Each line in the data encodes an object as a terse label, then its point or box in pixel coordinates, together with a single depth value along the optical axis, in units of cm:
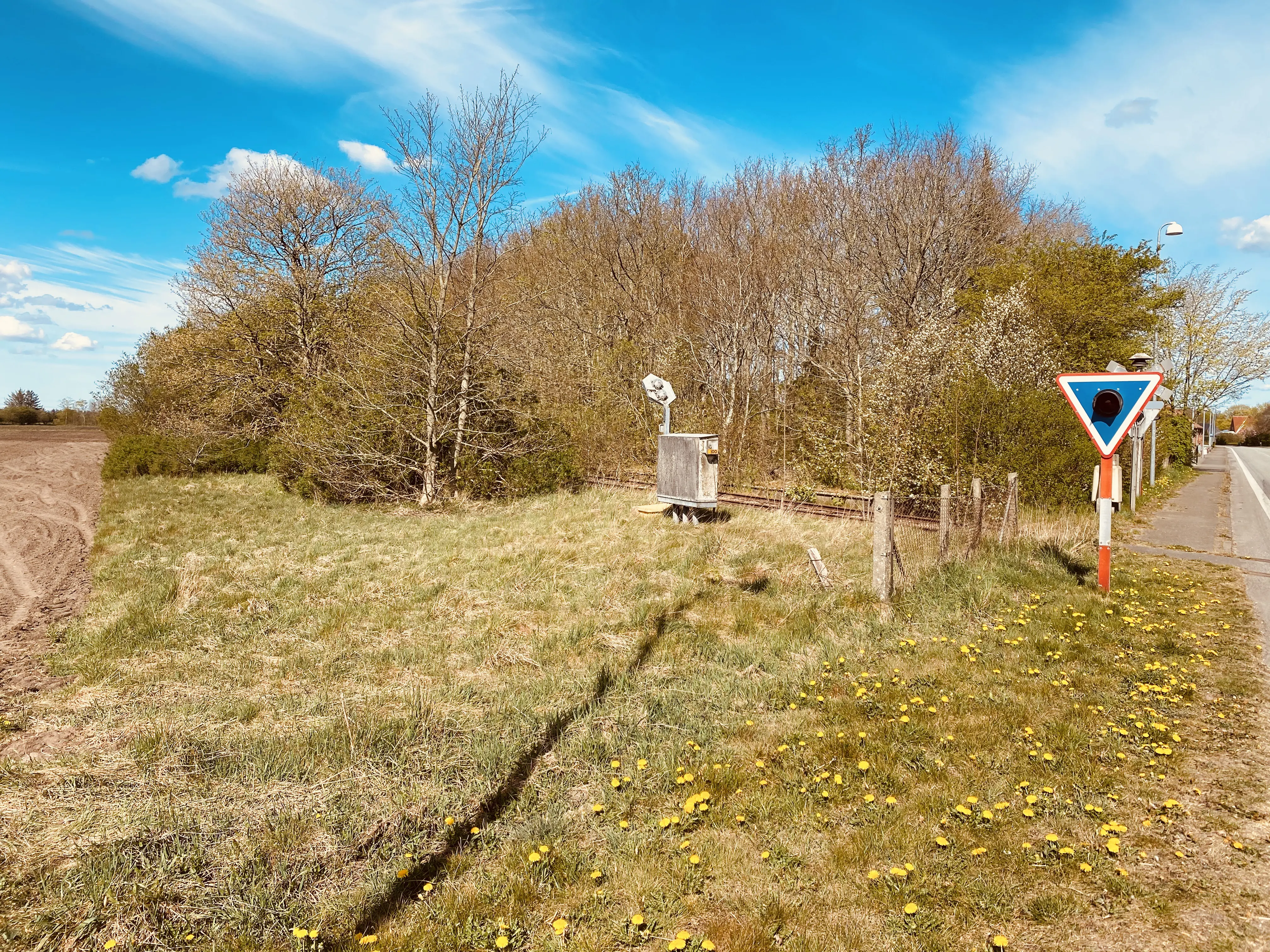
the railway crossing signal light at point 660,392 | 1417
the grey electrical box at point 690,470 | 1261
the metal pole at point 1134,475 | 1421
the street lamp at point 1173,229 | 1822
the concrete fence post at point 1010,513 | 973
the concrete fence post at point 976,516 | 910
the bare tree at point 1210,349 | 3500
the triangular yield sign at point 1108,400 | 678
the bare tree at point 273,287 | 2261
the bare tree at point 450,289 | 1552
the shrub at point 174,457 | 2198
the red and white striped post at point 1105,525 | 711
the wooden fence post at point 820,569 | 826
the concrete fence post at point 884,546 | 743
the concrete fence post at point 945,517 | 895
